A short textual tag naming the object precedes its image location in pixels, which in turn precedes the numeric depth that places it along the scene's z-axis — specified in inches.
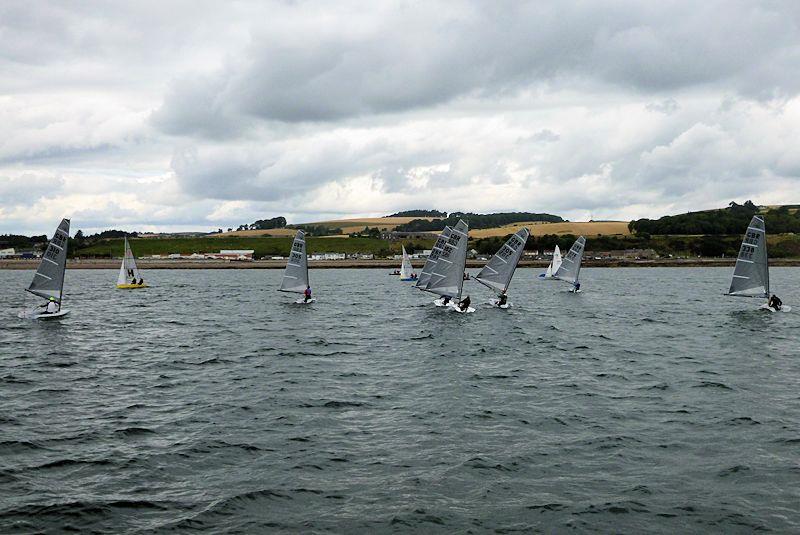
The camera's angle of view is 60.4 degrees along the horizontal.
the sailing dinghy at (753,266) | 2386.8
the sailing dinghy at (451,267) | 2391.7
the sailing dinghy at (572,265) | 3804.1
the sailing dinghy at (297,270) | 2746.1
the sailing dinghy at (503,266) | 2571.4
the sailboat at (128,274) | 4030.5
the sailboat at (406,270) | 5227.4
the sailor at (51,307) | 2335.6
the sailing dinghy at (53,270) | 2167.8
